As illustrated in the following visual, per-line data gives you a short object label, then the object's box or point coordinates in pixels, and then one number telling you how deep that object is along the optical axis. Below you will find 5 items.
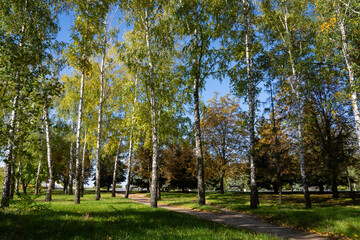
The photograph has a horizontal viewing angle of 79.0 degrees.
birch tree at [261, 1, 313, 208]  16.78
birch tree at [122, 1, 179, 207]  13.67
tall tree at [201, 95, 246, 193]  27.03
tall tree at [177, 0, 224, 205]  15.11
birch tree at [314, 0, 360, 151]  12.90
